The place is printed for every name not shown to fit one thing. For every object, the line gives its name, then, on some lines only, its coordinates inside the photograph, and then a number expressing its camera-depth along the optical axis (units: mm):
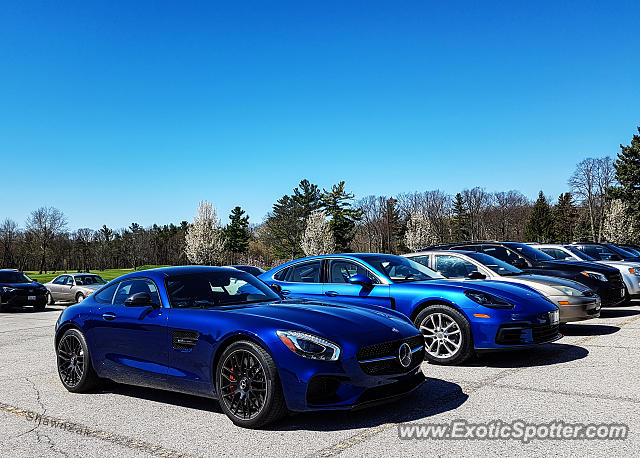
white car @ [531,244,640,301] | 13477
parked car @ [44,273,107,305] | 23375
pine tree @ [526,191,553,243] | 84562
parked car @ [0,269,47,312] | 19750
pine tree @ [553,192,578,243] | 84875
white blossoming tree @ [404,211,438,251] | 81312
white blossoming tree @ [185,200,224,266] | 68062
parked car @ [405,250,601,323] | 8898
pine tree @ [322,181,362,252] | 79812
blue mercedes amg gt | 4414
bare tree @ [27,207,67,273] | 77125
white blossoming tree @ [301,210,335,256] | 68438
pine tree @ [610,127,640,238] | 57250
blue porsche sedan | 6711
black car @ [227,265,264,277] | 20669
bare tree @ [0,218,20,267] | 79750
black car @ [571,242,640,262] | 15922
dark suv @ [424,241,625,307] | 11422
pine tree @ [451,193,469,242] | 99250
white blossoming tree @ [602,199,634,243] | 55969
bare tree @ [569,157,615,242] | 74562
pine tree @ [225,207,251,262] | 89312
